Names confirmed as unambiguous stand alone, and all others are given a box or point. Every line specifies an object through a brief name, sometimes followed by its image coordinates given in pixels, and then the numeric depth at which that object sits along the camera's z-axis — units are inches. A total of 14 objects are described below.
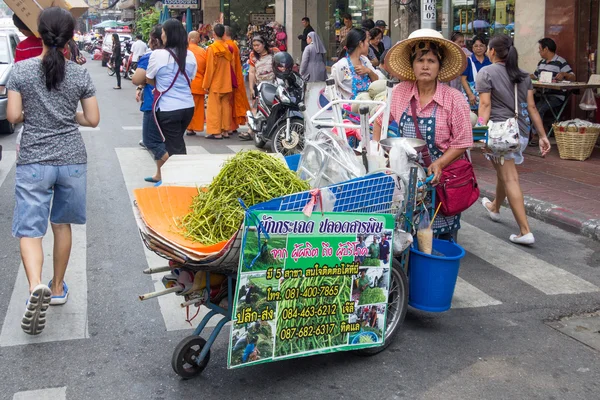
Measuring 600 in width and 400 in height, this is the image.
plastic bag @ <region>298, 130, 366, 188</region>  172.7
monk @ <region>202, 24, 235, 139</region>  505.0
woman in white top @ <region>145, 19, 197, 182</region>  305.4
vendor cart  146.6
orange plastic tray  153.6
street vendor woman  193.2
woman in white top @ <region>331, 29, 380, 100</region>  324.5
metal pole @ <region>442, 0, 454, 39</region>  603.8
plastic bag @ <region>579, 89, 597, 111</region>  442.6
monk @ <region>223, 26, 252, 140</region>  519.5
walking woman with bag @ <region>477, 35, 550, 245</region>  262.1
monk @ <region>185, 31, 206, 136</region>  507.5
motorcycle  441.4
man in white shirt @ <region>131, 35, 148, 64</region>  941.2
